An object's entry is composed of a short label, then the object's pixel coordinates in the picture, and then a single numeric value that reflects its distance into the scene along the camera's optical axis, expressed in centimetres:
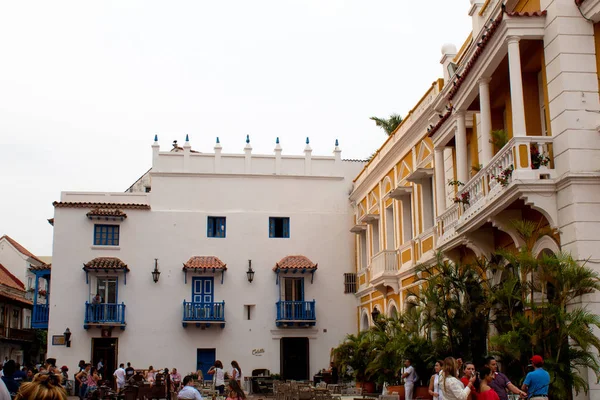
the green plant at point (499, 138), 1576
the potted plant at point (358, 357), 2462
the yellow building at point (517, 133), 1341
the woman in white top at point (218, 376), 2381
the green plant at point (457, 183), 1815
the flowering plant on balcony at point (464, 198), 1698
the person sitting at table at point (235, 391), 1181
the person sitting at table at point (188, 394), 1232
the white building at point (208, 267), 3372
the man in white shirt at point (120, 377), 2711
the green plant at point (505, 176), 1408
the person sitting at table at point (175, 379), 2705
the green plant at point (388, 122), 4156
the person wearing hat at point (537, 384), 1126
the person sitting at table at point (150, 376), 2448
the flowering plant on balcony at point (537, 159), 1384
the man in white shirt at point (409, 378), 1886
